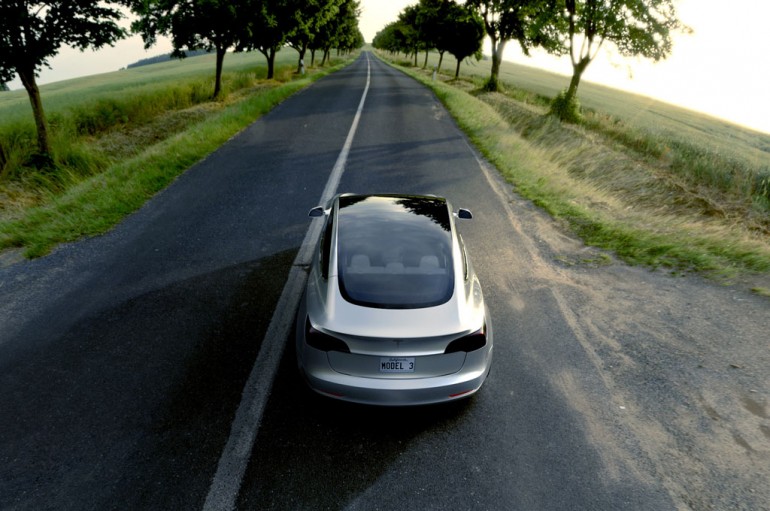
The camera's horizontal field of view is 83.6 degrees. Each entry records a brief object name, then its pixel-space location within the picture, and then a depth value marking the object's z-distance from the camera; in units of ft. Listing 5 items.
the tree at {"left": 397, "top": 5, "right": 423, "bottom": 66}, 184.81
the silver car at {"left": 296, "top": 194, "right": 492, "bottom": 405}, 10.52
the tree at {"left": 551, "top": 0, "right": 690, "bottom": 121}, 60.08
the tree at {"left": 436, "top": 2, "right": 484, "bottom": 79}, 120.67
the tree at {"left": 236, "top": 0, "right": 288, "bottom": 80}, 68.03
